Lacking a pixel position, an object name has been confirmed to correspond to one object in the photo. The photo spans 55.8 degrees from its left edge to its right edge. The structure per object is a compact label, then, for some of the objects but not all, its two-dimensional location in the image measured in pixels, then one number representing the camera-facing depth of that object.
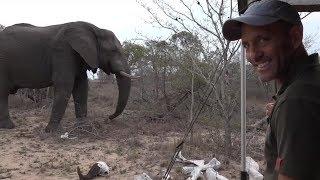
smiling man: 0.87
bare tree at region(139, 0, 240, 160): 4.66
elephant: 6.40
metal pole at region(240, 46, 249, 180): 2.34
